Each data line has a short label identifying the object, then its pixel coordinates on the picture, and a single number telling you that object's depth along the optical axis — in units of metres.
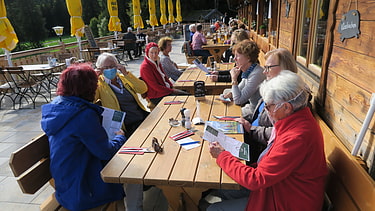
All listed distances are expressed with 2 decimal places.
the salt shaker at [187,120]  2.18
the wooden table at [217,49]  7.82
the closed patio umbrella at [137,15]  13.56
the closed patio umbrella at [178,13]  26.04
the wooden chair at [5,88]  5.62
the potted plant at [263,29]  7.53
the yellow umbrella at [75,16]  7.64
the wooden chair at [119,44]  10.71
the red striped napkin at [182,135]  2.01
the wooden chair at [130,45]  11.01
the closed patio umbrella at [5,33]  5.71
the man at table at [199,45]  8.13
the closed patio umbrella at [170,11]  22.47
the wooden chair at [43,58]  7.66
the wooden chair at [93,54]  8.99
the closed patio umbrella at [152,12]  16.14
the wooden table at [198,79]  3.70
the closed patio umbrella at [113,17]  11.25
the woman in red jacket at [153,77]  3.82
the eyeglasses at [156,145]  1.83
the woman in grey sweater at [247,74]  2.69
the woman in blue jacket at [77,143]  1.65
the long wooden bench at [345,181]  1.22
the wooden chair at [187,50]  7.82
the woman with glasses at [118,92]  2.73
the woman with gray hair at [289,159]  1.29
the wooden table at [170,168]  1.50
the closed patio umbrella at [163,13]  19.63
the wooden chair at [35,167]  1.67
